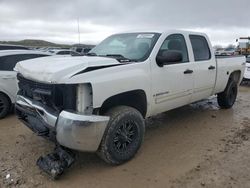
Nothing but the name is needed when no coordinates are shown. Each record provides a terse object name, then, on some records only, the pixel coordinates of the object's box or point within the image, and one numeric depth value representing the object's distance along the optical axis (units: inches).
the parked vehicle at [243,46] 725.3
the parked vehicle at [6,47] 329.2
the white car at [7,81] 171.6
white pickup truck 92.4
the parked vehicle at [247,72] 330.2
